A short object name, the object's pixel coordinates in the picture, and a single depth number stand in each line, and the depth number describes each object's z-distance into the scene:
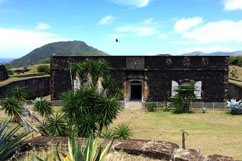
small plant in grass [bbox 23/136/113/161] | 2.82
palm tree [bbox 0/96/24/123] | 8.88
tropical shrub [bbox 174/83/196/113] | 16.44
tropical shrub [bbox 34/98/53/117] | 10.55
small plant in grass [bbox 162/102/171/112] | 17.50
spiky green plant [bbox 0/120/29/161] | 3.52
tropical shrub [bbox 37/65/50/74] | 39.03
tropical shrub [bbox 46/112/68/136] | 8.30
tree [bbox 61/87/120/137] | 8.23
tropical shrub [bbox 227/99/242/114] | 15.26
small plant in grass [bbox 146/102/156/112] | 17.42
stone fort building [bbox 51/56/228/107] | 18.44
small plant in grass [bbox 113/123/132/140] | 9.03
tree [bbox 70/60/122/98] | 10.12
